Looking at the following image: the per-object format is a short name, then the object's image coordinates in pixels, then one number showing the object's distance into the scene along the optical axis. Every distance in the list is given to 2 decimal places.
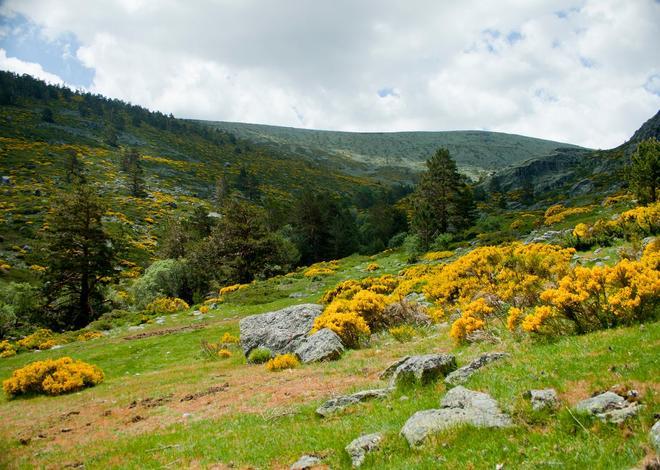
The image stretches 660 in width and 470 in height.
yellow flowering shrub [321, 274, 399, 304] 27.47
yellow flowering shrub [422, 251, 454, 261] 42.31
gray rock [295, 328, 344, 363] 16.09
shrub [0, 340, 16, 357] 29.70
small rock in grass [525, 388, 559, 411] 6.32
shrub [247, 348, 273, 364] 18.80
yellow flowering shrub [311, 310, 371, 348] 17.64
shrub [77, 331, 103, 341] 33.06
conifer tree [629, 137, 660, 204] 30.70
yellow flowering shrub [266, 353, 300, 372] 16.02
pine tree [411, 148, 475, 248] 62.34
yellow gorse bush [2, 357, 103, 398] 18.55
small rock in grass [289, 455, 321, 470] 6.80
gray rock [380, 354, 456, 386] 9.53
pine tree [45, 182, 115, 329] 43.41
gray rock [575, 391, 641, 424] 5.52
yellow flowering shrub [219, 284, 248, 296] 44.65
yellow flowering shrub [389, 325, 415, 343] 16.95
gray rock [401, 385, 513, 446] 6.44
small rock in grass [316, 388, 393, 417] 9.28
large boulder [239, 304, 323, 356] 19.09
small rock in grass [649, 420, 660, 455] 4.51
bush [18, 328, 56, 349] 31.72
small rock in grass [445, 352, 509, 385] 8.82
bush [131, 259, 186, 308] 49.62
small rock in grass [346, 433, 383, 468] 6.57
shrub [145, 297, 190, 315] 41.94
